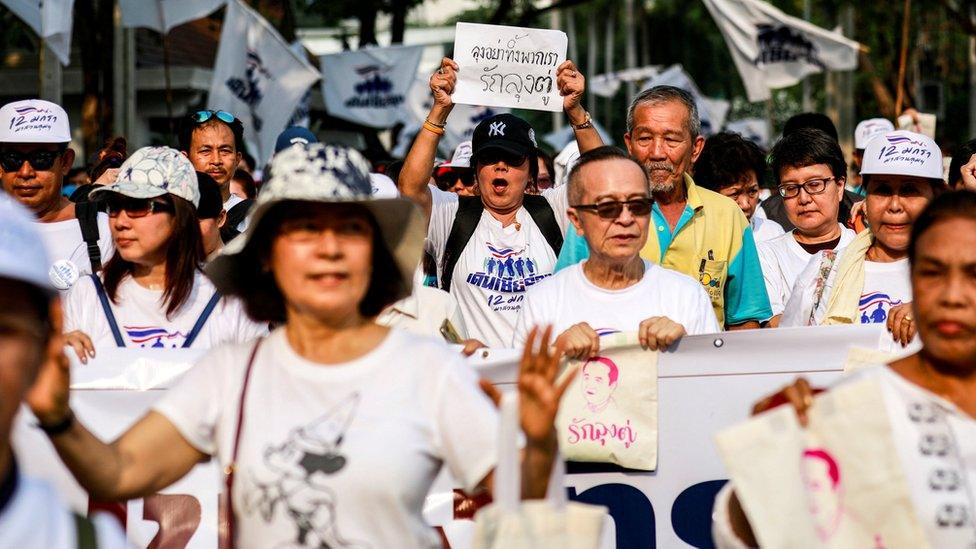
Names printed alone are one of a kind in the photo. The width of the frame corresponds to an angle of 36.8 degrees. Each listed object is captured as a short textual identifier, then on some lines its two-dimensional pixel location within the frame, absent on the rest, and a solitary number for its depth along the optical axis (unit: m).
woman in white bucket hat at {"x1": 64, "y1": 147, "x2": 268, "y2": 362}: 5.45
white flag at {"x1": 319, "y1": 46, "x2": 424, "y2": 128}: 18.08
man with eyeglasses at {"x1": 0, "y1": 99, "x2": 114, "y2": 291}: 6.82
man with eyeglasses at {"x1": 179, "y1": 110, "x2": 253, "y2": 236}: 8.19
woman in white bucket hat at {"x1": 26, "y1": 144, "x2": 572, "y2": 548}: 3.23
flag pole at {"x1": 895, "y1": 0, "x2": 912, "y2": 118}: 13.53
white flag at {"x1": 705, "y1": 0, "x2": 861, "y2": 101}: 16.22
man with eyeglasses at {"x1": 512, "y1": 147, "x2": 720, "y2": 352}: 5.30
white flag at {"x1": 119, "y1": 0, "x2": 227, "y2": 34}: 14.03
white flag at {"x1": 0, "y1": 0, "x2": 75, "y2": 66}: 11.23
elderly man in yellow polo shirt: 6.30
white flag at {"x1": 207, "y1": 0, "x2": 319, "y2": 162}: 13.63
